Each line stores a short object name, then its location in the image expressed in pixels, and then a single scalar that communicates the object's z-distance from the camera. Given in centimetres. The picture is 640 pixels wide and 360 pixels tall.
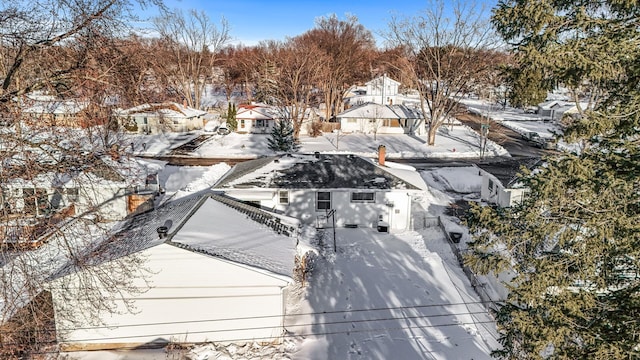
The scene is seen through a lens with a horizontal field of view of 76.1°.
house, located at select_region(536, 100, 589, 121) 5694
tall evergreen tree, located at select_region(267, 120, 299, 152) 3753
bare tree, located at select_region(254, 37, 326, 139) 4350
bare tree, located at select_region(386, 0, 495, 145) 3847
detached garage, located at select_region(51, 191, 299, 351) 1180
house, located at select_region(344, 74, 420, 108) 6450
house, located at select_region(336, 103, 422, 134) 4625
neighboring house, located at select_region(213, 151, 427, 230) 2028
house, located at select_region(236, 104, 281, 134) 4641
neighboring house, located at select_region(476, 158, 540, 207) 2158
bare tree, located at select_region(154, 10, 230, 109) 5738
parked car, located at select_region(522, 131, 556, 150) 4152
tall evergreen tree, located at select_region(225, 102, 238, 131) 4666
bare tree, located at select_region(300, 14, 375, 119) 5213
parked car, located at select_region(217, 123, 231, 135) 4584
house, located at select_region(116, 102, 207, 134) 4410
